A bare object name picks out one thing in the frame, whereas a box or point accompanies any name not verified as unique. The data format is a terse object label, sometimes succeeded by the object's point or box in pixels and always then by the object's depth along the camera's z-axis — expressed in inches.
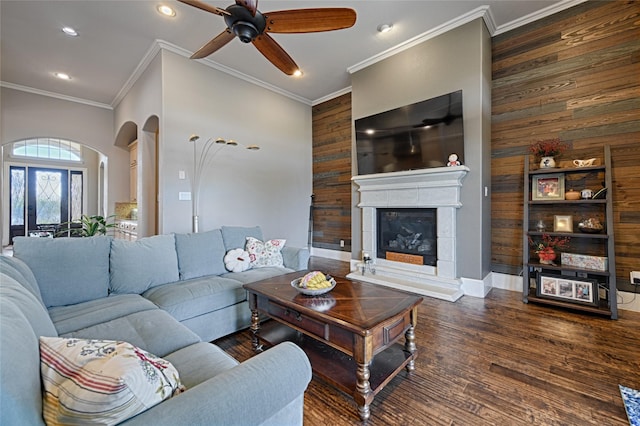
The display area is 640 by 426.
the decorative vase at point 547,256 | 116.1
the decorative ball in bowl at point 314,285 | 70.0
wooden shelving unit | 104.1
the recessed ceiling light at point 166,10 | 115.9
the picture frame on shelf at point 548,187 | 118.2
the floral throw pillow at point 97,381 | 24.8
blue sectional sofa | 26.2
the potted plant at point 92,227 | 146.3
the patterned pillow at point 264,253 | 116.4
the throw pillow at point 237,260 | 109.3
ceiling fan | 74.0
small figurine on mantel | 129.0
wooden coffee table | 55.2
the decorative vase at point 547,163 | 119.3
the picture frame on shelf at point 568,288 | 105.1
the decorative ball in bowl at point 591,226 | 109.0
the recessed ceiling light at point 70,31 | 131.6
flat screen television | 131.0
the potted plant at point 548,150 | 119.3
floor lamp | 152.8
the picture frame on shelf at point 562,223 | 115.8
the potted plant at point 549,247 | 116.5
